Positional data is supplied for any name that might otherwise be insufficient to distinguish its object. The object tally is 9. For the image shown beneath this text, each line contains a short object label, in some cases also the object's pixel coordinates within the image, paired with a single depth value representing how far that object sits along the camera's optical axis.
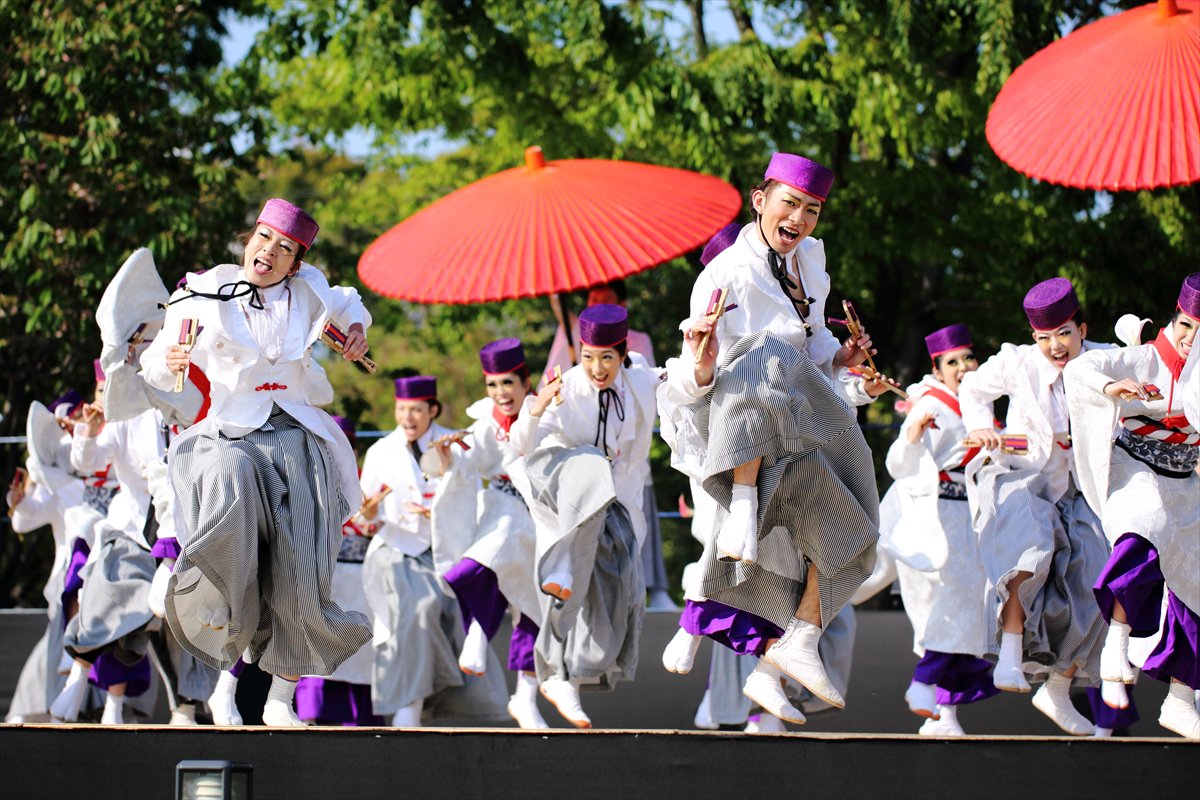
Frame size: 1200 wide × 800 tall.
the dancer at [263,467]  11.88
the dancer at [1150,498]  12.73
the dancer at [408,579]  16.81
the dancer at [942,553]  15.15
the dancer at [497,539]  15.42
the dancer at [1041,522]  14.14
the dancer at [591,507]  14.22
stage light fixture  9.61
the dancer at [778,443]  11.14
